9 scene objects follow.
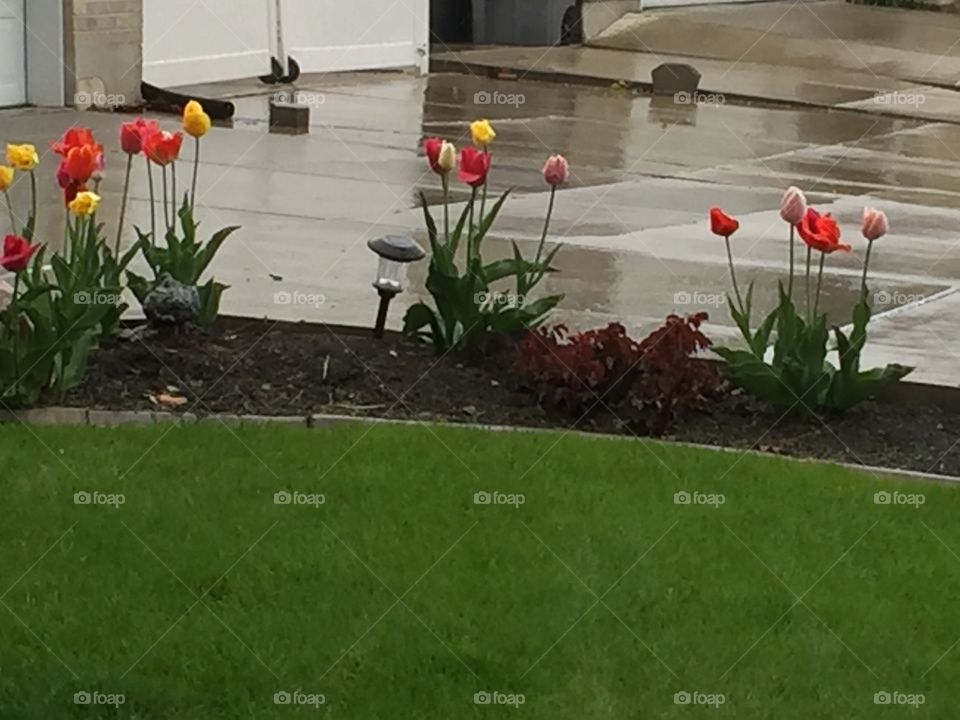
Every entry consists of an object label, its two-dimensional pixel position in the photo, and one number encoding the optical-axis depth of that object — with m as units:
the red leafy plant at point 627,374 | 6.49
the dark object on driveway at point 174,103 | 14.15
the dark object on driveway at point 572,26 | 21.38
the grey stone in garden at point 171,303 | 6.79
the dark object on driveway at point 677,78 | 17.70
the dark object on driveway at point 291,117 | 13.84
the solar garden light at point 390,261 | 6.90
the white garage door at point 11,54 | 13.75
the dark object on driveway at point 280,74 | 16.47
